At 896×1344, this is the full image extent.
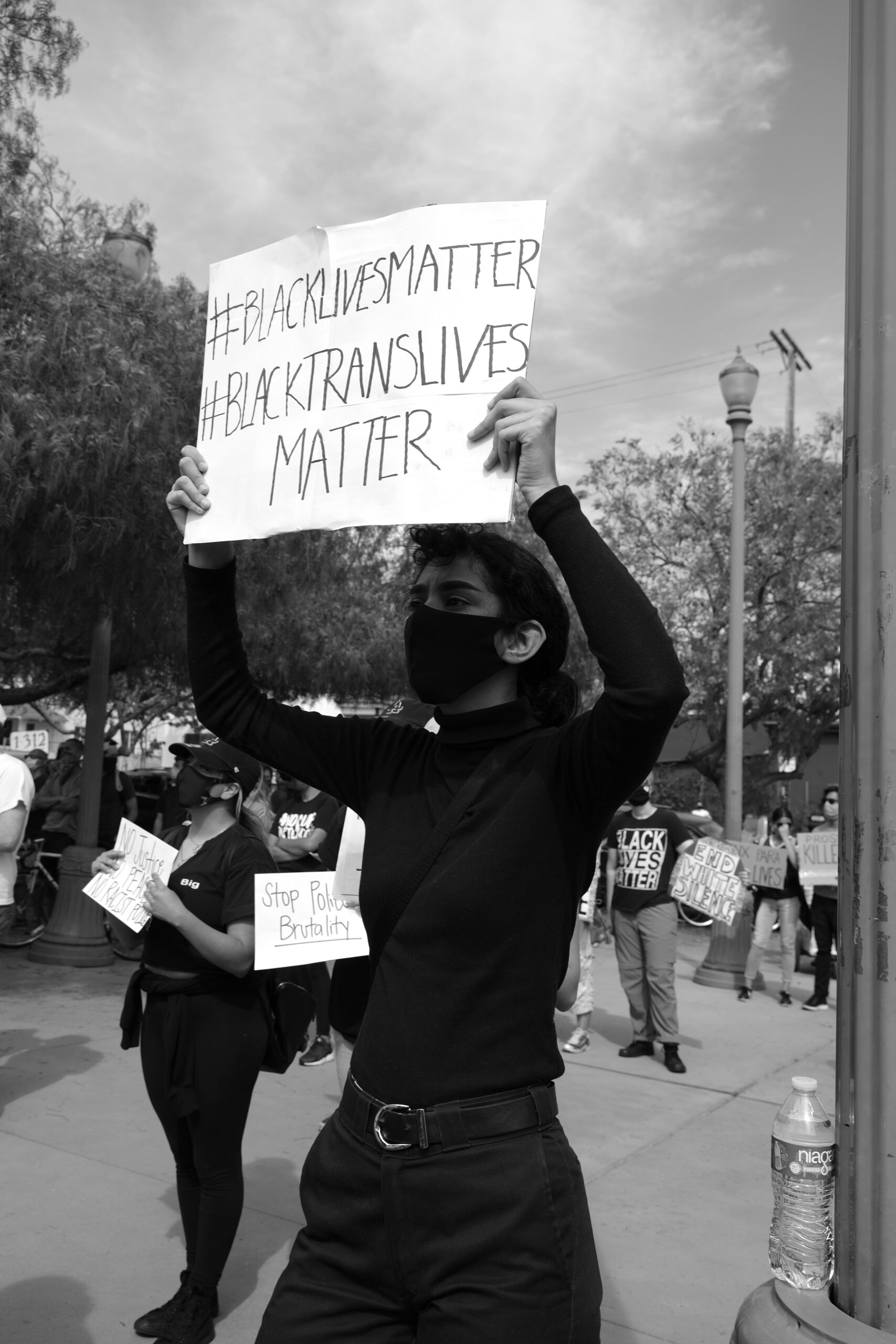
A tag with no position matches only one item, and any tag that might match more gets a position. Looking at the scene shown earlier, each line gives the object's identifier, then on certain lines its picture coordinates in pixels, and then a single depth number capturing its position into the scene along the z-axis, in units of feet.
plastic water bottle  6.52
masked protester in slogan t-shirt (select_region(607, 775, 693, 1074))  26.23
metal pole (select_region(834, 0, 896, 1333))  6.29
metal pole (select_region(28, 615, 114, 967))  32.91
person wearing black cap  12.16
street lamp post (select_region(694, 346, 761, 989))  36.83
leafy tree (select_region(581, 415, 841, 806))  58.59
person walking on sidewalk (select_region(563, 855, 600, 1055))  26.50
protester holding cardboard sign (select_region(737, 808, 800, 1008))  34.53
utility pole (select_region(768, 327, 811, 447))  150.10
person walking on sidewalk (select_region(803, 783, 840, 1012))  32.91
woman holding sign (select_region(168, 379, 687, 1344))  5.95
